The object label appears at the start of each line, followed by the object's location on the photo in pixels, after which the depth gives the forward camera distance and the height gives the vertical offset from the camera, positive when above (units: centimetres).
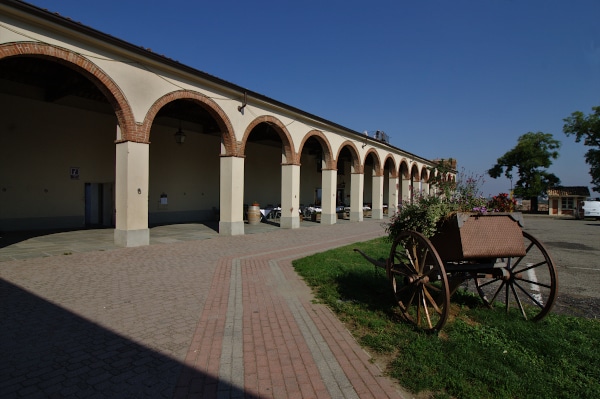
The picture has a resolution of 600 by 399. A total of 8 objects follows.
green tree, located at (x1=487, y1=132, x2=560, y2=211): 3728 +403
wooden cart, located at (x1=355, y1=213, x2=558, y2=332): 372 -63
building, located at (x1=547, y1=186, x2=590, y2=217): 3622 +6
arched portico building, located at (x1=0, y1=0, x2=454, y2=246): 887 +233
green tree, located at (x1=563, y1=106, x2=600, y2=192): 3481 +706
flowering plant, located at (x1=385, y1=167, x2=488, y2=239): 400 -8
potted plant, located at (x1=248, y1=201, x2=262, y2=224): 1700 -92
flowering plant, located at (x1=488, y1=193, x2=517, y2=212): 414 -5
